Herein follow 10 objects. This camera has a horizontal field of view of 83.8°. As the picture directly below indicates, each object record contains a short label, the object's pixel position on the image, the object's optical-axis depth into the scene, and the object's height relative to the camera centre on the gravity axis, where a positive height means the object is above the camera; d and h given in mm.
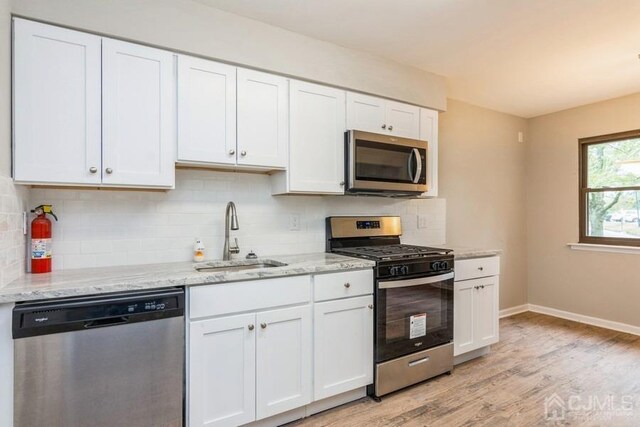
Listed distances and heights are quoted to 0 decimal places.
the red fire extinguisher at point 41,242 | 1844 -138
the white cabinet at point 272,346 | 1799 -739
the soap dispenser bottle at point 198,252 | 2328 -239
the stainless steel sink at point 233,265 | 2192 -325
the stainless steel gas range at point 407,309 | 2359 -657
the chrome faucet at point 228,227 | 2393 -80
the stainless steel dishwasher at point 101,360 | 1455 -635
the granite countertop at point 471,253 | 2824 -306
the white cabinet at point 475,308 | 2828 -766
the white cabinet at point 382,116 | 2676 +786
